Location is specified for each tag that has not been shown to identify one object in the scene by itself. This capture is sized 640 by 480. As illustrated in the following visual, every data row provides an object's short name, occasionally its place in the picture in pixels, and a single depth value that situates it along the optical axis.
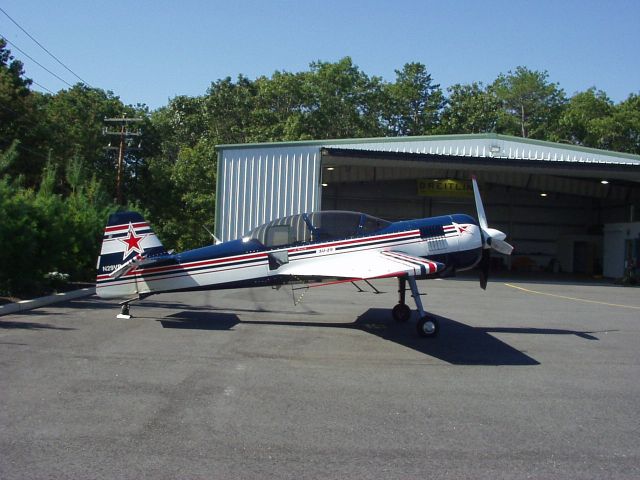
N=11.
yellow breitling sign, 36.31
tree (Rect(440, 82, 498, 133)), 59.75
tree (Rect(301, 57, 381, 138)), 56.56
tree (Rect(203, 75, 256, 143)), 54.16
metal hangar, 26.50
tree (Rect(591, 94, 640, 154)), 56.41
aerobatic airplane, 11.62
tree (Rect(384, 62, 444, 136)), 61.47
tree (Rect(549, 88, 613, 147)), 58.25
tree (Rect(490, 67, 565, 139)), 62.84
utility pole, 38.53
